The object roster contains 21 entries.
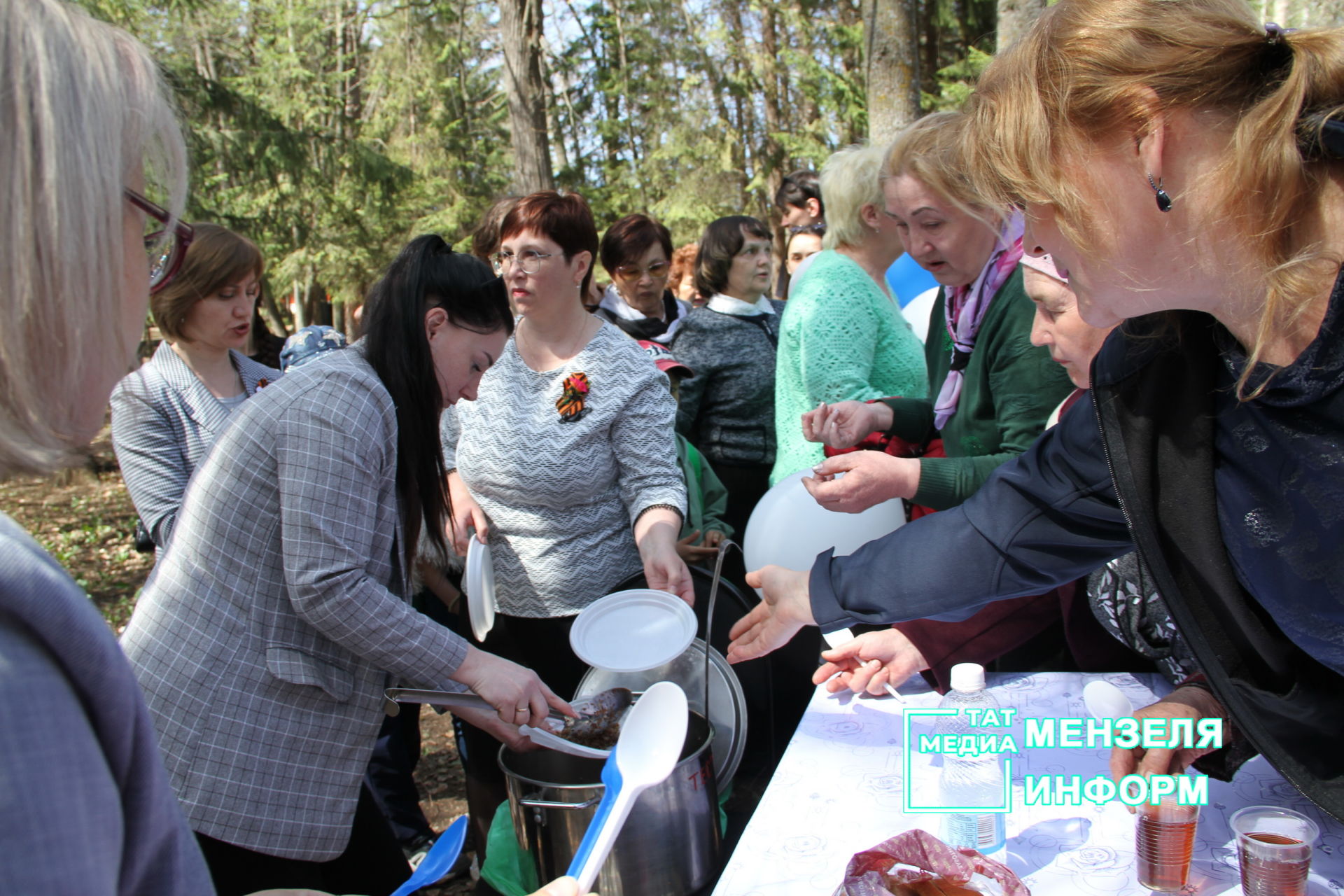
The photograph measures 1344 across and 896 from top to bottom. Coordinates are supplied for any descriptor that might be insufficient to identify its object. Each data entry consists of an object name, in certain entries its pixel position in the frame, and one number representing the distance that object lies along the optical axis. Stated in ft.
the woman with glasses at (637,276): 13.38
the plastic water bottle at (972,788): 4.00
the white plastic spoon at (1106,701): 4.64
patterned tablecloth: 3.82
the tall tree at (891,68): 21.70
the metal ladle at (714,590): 5.52
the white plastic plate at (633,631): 6.20
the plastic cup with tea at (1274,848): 3.36
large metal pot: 5.04
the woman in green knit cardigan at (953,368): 6.13
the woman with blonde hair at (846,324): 8.64
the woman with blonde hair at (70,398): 1.71
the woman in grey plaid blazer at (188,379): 8.34
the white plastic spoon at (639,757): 3.70
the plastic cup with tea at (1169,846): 3.63
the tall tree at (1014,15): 17.13
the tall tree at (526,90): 24.08
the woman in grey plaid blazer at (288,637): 4.99
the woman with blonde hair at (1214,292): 3.11
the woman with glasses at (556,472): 8.03
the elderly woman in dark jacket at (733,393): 11.44
